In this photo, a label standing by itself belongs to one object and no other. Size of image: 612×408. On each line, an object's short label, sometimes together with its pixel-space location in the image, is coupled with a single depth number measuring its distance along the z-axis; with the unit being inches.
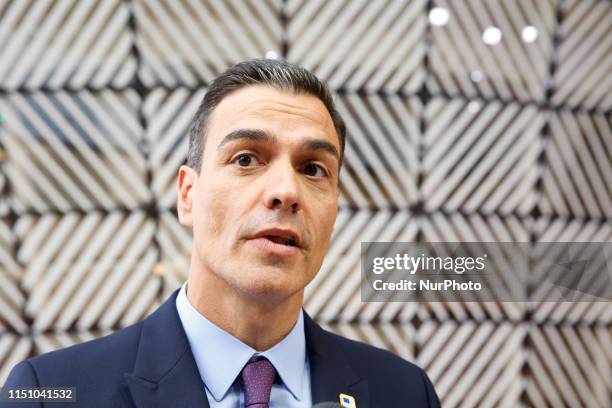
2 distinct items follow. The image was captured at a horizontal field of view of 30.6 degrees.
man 35.4
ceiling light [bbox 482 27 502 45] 75.1
